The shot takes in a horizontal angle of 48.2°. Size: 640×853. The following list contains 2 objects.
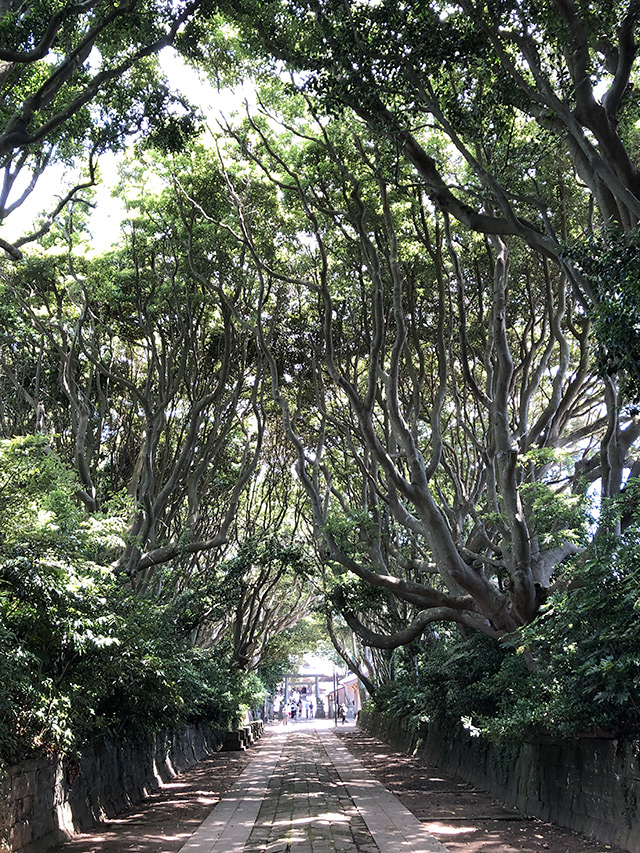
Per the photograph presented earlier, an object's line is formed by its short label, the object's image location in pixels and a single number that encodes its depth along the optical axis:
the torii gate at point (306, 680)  55.59
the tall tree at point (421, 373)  9.70
